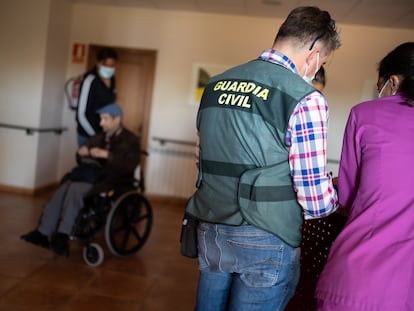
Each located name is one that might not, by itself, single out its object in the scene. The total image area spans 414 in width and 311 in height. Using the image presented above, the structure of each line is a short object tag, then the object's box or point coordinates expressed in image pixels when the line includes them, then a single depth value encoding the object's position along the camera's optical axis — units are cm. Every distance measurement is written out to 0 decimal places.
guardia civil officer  98
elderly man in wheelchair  278
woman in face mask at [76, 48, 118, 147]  376
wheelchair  283
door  508
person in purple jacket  94
